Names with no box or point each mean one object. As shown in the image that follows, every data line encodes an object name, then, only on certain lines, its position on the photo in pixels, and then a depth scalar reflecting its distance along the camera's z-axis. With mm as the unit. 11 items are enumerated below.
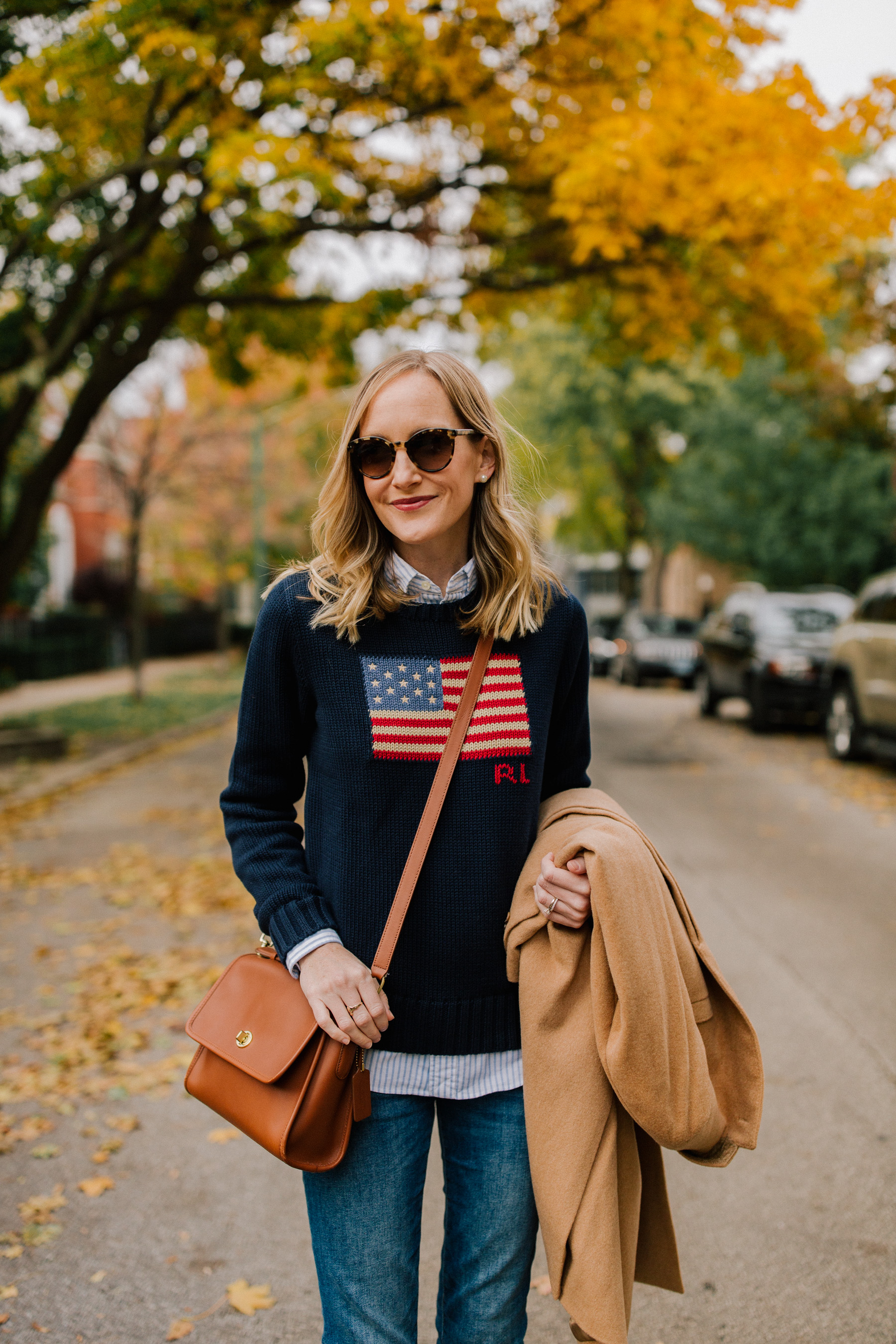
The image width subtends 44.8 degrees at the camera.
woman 1660
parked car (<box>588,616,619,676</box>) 26578
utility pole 22562
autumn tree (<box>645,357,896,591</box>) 24328
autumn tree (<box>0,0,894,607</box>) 7688
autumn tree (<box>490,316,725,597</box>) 27516
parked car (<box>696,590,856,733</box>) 13438
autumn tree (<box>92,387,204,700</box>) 17250
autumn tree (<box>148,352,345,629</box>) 20875
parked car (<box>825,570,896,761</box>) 10031
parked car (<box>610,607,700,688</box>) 22609
